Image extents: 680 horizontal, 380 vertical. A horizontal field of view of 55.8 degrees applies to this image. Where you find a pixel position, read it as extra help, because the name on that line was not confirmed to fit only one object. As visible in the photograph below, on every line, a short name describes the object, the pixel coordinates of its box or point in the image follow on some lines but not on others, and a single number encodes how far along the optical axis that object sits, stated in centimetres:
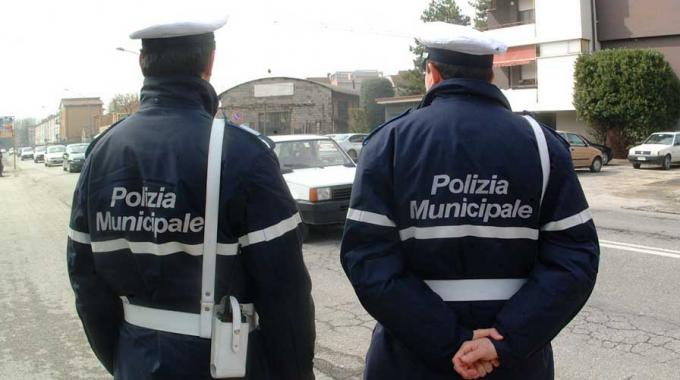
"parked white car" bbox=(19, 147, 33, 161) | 7748
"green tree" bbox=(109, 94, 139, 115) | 6916
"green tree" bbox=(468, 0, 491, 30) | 5772
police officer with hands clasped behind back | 202
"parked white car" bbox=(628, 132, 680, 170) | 2475
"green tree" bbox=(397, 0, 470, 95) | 5903
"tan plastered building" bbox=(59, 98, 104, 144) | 10006
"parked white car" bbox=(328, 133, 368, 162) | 3339
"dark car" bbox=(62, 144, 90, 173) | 3541
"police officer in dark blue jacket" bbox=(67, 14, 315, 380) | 201
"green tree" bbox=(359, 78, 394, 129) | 5534
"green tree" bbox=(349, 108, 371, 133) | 5400
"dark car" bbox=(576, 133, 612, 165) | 2765
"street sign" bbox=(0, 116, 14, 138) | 5066
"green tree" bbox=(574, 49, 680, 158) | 2900
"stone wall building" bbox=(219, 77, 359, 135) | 5844
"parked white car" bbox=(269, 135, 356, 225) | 945
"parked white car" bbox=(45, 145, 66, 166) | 4909
